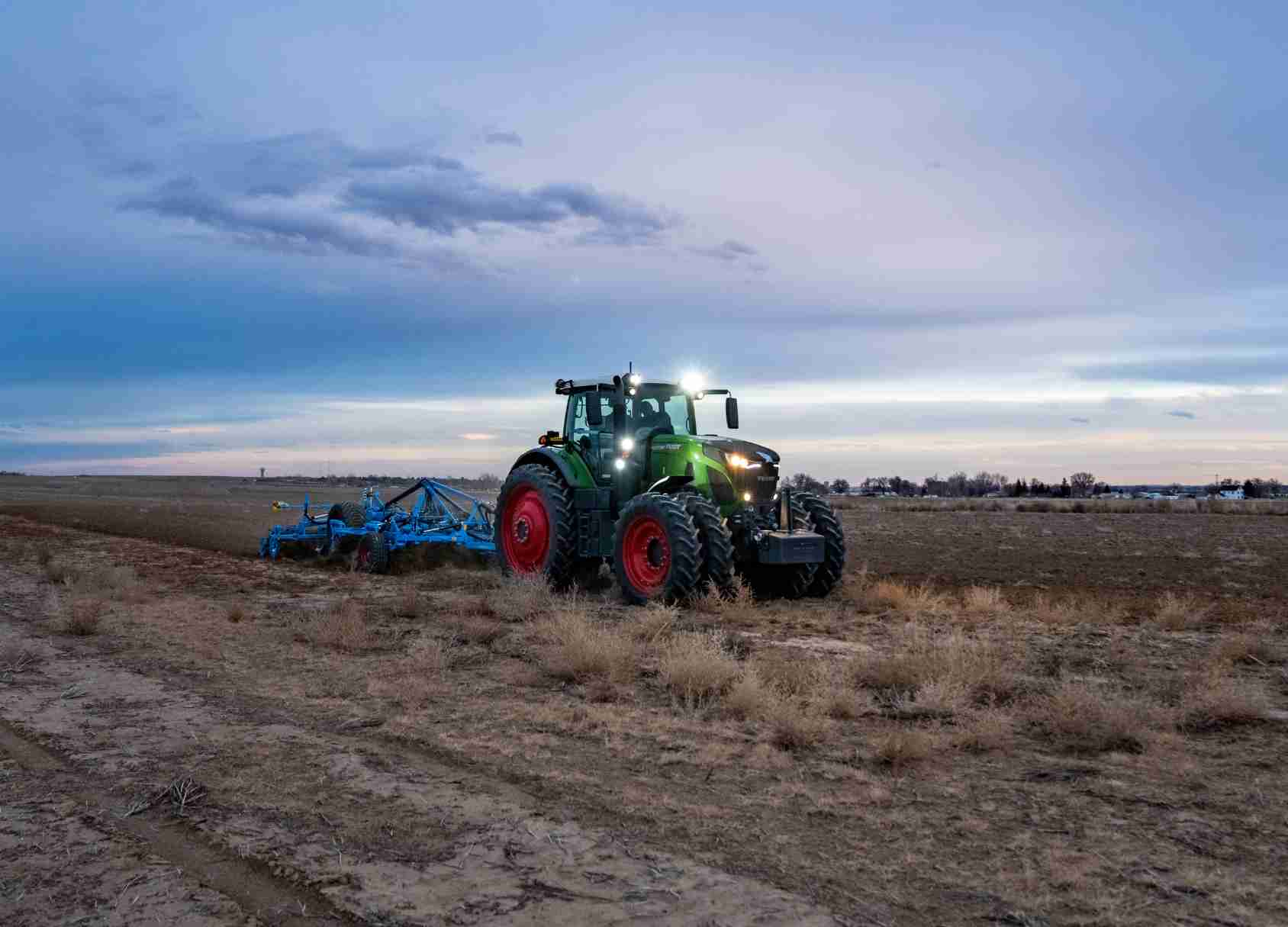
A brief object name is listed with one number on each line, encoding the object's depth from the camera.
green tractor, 12.89
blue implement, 17.56
